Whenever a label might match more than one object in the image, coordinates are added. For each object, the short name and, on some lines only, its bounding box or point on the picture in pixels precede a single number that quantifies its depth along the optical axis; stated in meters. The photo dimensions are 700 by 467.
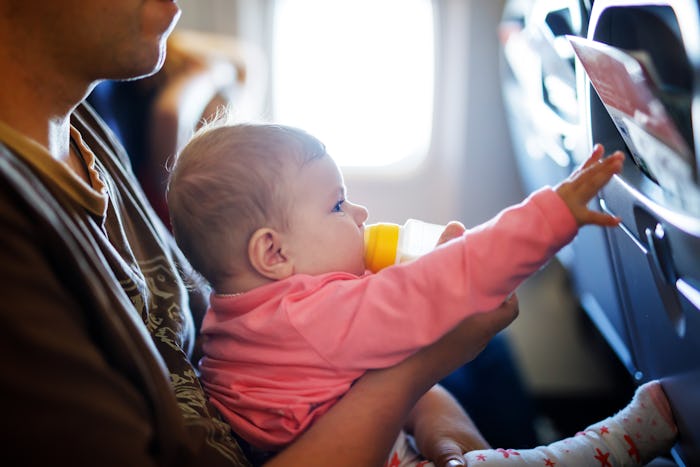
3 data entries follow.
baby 0.70
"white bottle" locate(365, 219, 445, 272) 0.87
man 0.49
